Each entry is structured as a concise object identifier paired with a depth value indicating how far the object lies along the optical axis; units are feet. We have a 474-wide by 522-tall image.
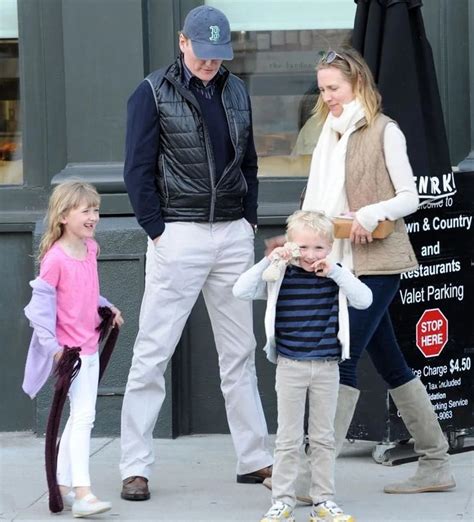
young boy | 30.25
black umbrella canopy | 35.78
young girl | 32.30
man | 34.17
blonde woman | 32.58
